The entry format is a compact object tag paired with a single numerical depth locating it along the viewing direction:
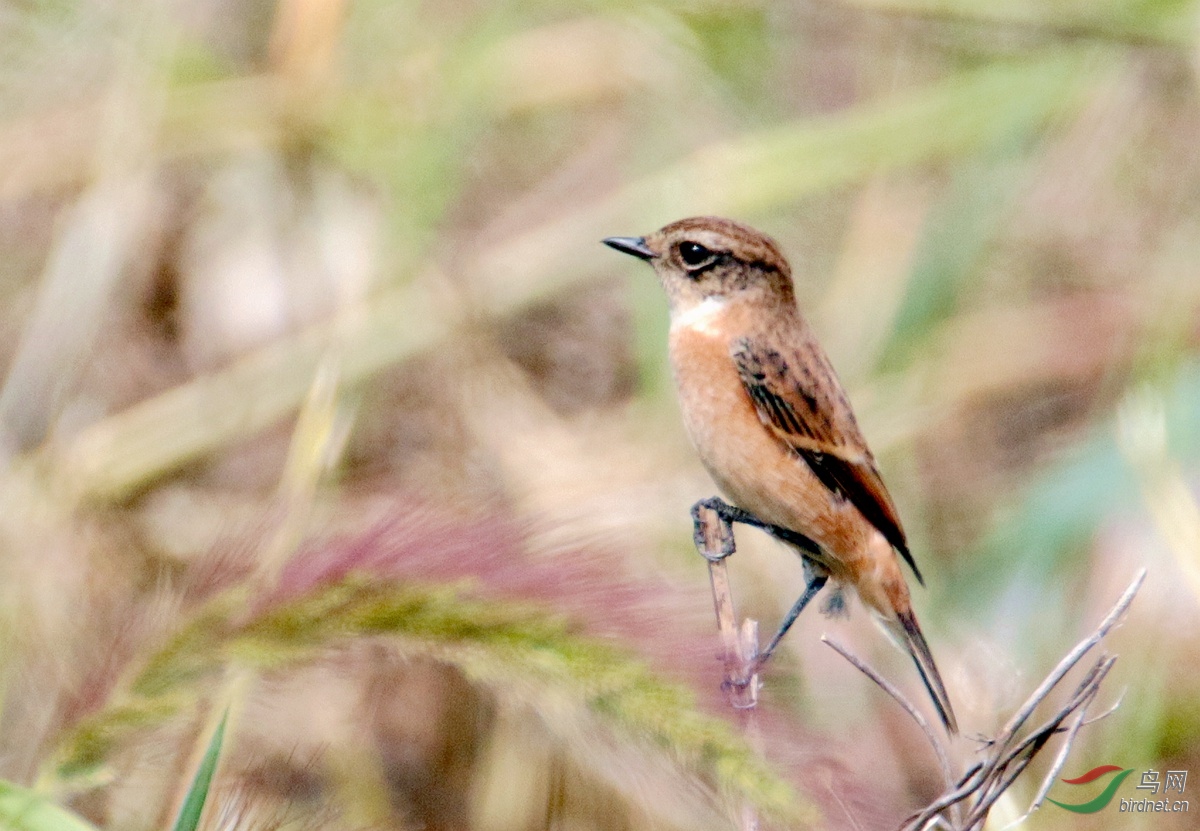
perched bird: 3.94
